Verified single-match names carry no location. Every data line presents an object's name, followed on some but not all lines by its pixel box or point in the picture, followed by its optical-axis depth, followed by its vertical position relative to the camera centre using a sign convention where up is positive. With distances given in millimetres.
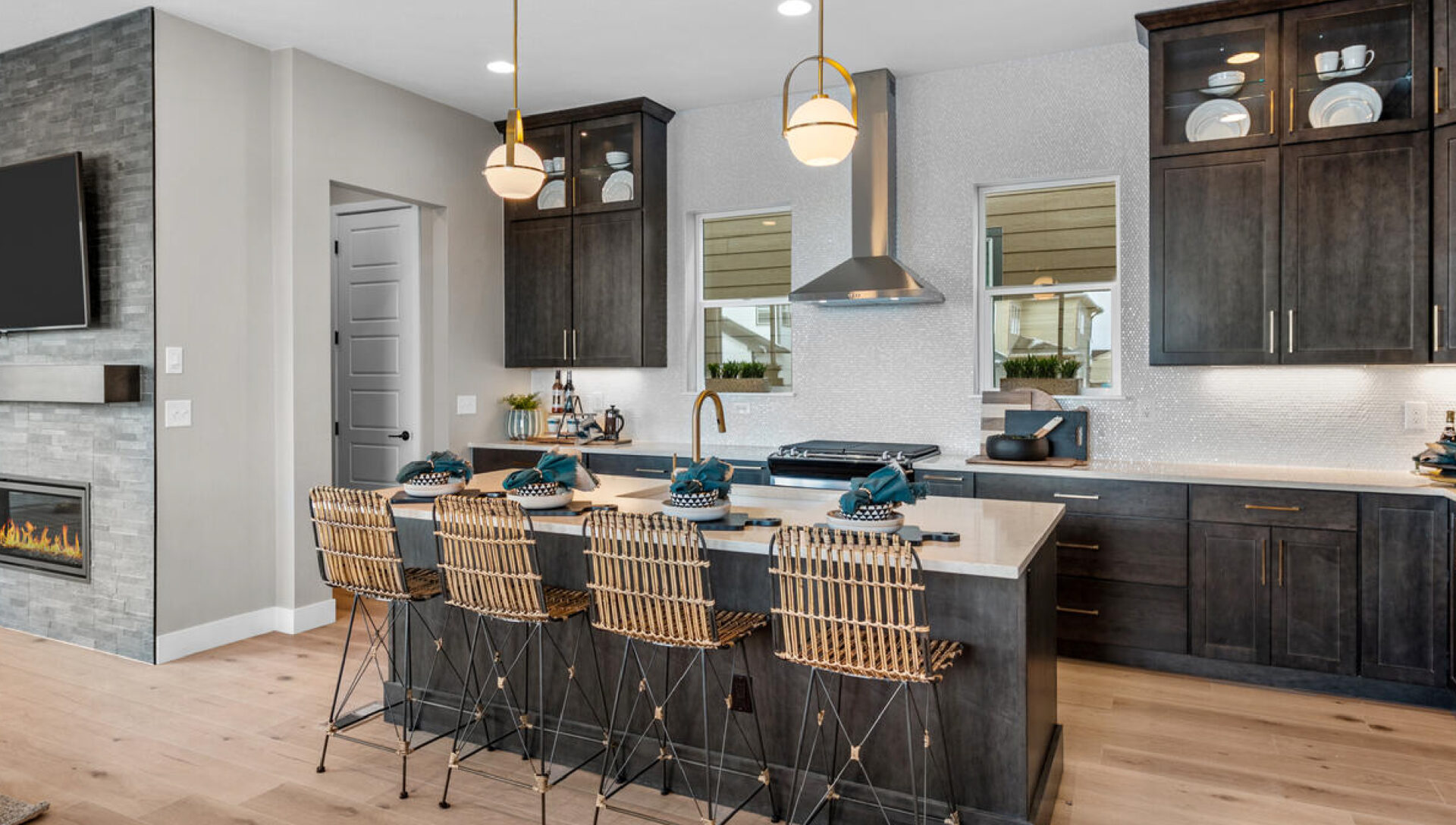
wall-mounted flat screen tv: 4254 +803
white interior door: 5621 +425
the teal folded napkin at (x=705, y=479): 2797 -226
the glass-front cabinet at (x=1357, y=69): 3732 +1445
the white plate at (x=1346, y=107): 3861 +1292
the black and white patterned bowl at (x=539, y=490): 2984 -272
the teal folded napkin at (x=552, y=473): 3006 -219
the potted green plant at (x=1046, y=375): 4676 +162
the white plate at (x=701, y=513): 2738 -323
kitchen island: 2348 -678
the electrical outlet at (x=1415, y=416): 3998 -55
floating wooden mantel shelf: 4004 +129
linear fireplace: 4371 -583
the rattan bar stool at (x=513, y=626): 2586 -739
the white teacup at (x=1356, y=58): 3871 +1495
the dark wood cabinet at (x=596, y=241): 5492 +1049
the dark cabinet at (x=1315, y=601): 3656 -815
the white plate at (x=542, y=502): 2967 -311
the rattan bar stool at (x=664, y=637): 2367 -619
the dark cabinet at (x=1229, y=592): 3805 -806
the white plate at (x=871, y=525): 2439 -325
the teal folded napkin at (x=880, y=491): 2496 -236
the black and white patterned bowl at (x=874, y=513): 2471 -294
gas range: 4480 -278
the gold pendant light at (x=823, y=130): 2637 +820
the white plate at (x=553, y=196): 5742 +1363
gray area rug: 2615 -1185
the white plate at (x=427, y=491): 3154 -288
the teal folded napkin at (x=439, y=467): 3201 -209
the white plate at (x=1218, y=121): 4074 +1300
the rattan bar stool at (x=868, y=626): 2127 -541
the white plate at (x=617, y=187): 5551 +1371
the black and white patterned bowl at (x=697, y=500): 2771 -286
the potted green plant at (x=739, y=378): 5465 +181
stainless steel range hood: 4762 +1150
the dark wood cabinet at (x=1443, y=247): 3580 +630
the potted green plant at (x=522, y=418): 5914 -62
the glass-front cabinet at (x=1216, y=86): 4004 +1460
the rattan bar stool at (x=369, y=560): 2824 -486
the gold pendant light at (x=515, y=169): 3029 +814
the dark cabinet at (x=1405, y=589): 3506 -738
